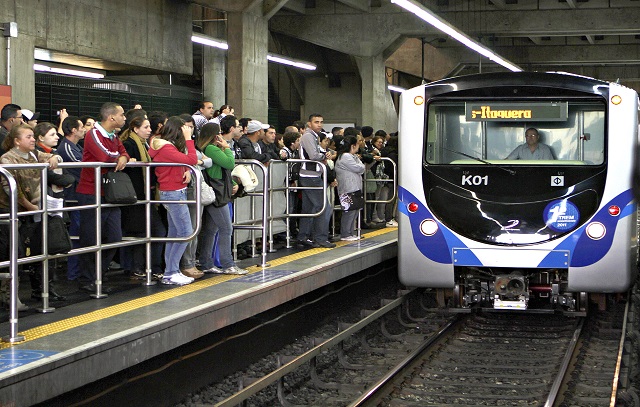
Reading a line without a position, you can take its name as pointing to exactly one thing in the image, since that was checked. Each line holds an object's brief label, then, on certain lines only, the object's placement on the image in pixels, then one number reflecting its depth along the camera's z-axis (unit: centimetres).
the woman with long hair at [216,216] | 970
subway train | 1016
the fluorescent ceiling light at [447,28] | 1561
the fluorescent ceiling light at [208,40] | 2155
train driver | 1054
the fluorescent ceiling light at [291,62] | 2661
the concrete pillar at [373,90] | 2822
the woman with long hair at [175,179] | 903
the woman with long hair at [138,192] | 925
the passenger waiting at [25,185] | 739
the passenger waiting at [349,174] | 1332
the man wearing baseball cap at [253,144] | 1157
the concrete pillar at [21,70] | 1430
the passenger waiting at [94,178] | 857
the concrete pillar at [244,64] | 2016
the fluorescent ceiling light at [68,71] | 1753
